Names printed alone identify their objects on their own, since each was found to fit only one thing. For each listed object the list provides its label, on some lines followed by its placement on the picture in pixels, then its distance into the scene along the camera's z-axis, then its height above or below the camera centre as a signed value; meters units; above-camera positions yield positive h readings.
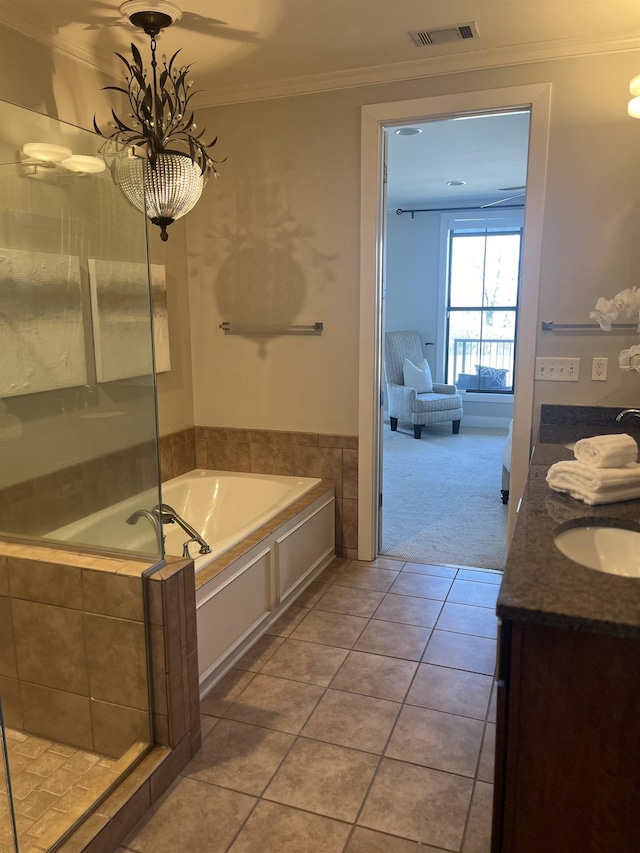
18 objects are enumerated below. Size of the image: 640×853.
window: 7.38 +0.04
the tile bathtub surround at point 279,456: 3.58 -0.85
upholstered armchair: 6.98 -0.93
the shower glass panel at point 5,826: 1.71 -1.39
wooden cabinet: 1.15 -0.79
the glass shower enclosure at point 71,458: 1.99 -0.49
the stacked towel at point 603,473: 1.80 -0.46
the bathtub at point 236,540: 2.11 -1.07
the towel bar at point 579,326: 2.90 -0.08
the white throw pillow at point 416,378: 7.16 -0.76
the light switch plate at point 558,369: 3.02 -0.28
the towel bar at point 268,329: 3.51 -0.12
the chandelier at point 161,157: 2.33 +0.55
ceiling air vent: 2.65 +1.14
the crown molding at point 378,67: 2.68 +1.11
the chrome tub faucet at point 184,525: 2.54 -0.87
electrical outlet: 2.96 -0.27
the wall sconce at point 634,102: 2.37 +0.77
